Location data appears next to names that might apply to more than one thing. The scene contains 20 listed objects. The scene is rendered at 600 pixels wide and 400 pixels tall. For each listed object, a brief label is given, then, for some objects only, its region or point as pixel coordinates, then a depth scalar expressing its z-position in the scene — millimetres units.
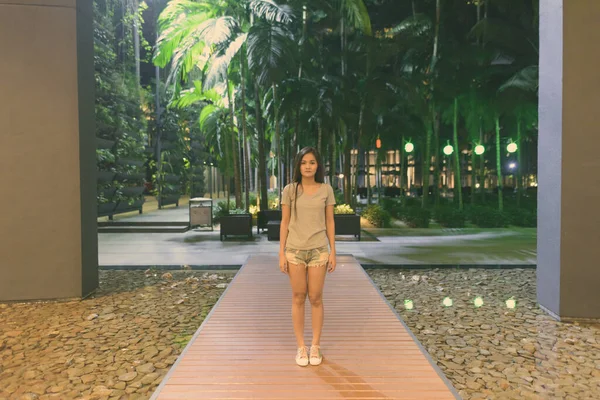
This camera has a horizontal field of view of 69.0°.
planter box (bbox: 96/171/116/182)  17109
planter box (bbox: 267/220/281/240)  11984
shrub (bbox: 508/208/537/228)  15510
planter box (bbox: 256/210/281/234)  13961
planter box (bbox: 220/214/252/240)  12484
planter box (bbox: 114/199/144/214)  17914
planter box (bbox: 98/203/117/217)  16234
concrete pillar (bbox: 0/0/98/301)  5996
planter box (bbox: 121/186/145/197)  18703
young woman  3623
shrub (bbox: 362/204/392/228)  15531
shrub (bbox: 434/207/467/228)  15461
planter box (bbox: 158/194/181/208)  23500
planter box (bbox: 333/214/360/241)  12211
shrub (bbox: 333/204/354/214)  13266
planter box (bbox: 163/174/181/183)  24309
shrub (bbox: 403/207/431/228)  15555
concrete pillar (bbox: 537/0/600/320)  5230
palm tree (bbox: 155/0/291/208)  12875
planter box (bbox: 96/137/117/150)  17422
